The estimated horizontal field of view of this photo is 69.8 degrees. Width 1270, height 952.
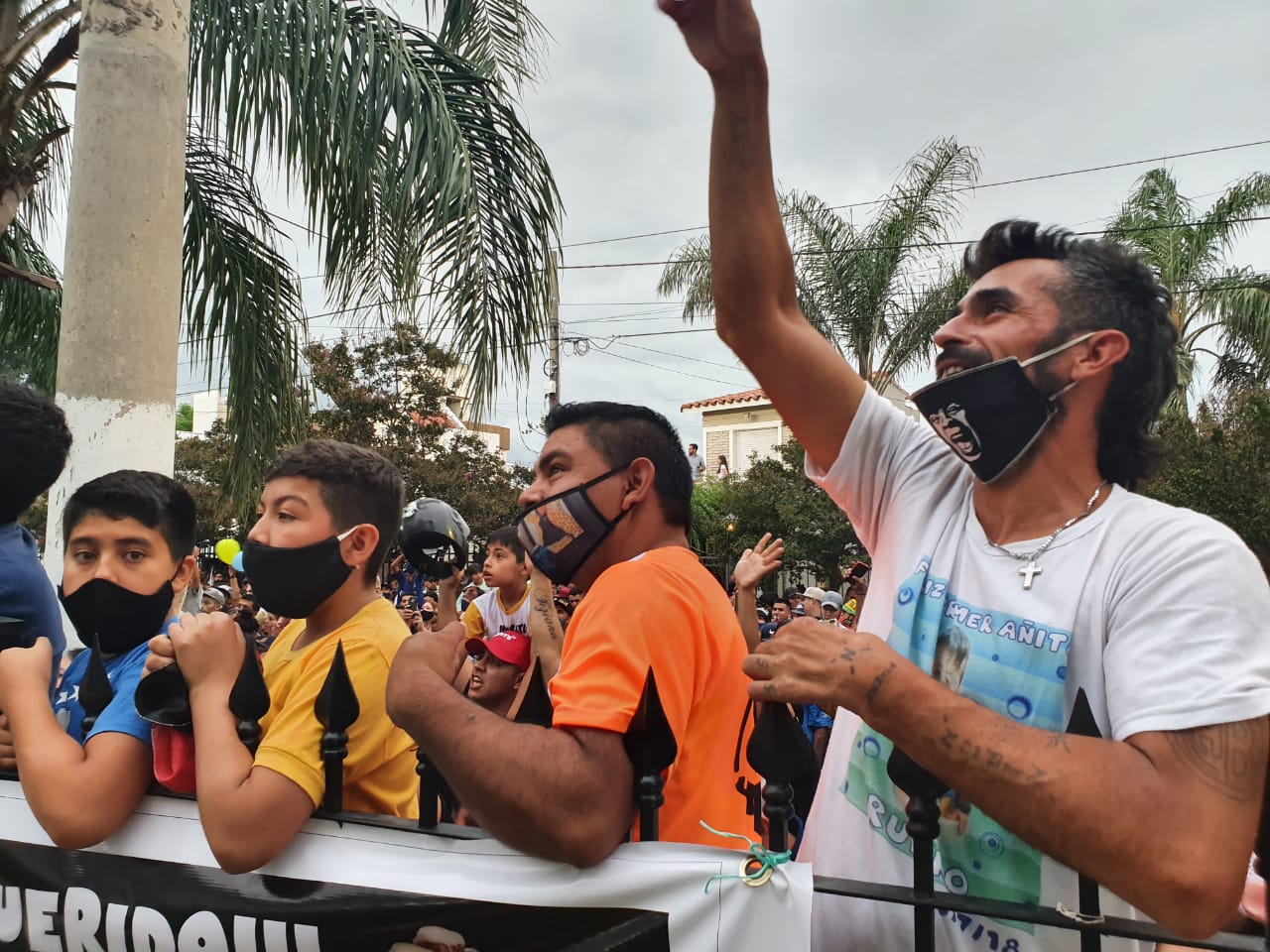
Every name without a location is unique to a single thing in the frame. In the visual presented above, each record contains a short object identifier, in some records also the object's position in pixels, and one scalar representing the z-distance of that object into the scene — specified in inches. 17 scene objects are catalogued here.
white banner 57.8
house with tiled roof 1344.7
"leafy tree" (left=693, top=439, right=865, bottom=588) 761.0
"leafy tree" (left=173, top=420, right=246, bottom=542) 887.4
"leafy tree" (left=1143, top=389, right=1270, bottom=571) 550.9
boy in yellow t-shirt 65.1
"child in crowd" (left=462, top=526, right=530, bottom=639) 210.1
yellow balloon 220.2
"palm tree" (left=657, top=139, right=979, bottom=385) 610.2
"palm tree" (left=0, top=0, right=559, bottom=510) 188.2
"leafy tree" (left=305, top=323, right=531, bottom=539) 713.0
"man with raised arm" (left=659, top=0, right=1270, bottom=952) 45.8
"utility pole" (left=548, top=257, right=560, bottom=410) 726.5
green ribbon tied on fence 56.0
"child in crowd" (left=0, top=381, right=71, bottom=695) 94.0
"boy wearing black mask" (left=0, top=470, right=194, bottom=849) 69.3
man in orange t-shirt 54.7
